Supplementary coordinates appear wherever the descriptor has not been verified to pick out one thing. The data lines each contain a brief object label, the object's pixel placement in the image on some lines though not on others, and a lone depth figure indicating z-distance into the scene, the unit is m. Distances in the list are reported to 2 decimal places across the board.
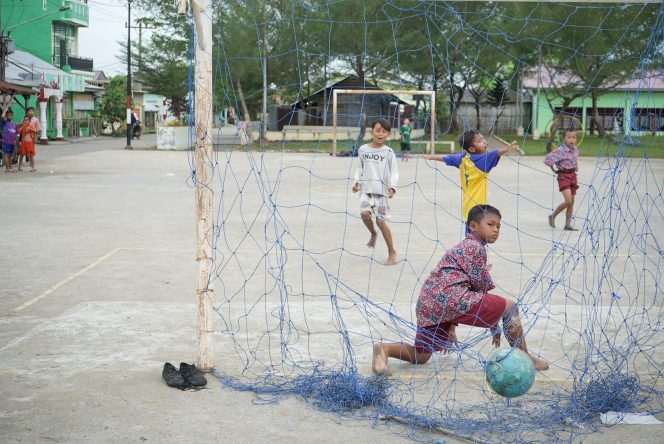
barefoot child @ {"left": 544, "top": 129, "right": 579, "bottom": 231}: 12.76
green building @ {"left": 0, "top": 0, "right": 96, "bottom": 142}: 45.03
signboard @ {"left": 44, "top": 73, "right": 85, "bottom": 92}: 45.83
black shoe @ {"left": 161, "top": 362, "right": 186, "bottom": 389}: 5.24
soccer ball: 4.68
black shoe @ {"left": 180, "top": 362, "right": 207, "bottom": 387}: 5.27
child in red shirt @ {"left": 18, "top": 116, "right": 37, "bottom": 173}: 23.09
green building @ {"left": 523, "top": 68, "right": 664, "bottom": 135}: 46.38
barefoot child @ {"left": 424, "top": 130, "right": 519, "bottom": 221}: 8.52
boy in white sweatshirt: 9.81
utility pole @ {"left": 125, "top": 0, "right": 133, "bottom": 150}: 42.31
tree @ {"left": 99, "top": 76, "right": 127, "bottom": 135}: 58.47
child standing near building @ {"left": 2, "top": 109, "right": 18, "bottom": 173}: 22.91
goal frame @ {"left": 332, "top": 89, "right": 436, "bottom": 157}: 29.12
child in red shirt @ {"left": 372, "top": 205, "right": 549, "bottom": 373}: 5.32
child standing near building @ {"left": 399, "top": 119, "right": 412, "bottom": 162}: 36.00
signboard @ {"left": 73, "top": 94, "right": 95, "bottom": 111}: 57.94
